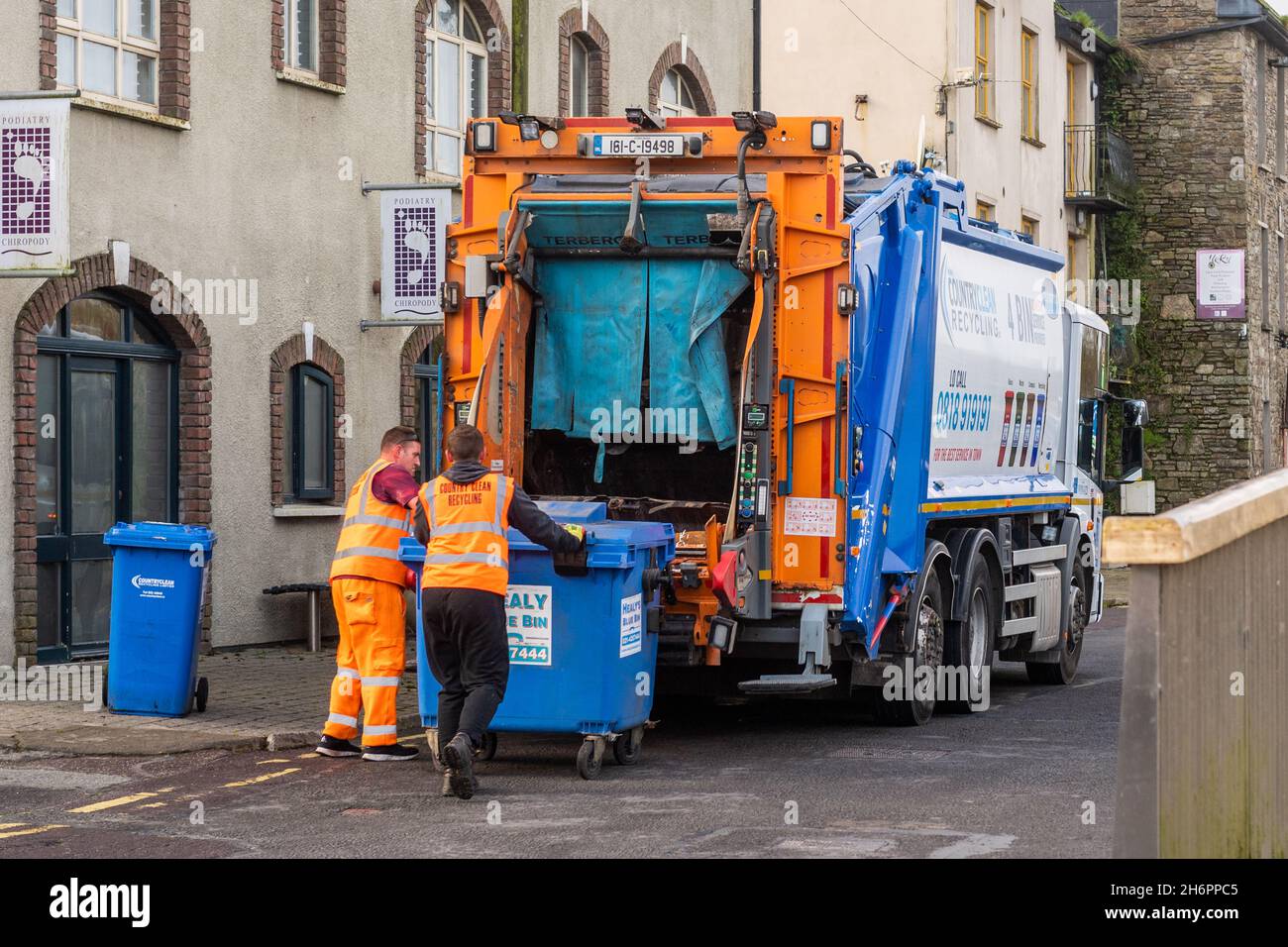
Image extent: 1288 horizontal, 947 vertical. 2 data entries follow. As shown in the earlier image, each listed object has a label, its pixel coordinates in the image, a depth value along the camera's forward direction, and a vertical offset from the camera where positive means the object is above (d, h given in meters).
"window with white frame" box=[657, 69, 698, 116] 22.39 +4.19
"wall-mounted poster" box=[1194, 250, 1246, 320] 35.62 +3.30
